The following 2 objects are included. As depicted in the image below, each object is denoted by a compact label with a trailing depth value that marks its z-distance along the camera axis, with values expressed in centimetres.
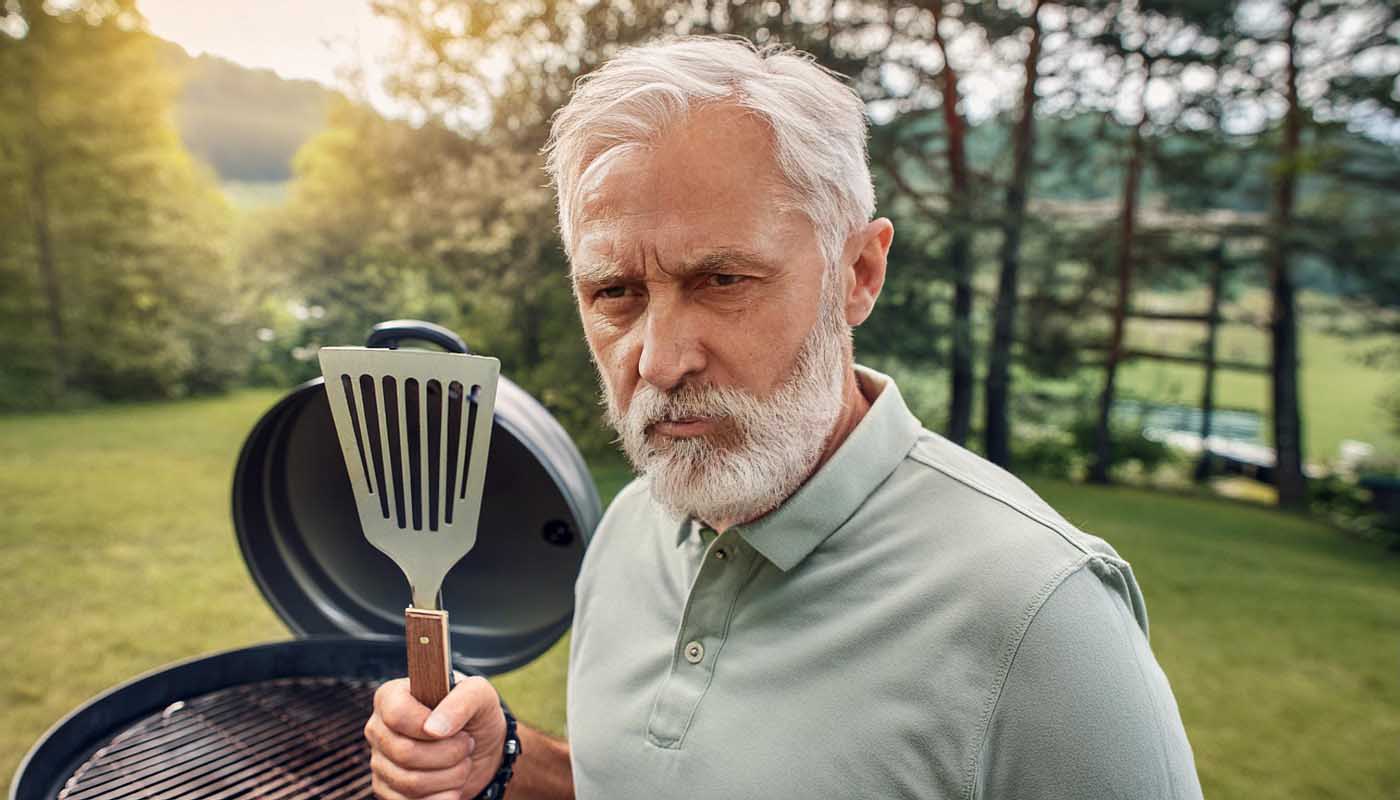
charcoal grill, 148
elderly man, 80
